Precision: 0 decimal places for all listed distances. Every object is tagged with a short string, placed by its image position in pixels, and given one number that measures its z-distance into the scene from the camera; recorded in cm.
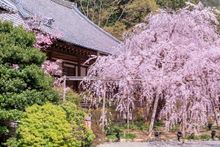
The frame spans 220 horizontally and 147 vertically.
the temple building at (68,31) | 1738
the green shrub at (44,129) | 885
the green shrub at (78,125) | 945
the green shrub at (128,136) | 1411
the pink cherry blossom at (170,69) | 1512
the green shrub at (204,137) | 1482
